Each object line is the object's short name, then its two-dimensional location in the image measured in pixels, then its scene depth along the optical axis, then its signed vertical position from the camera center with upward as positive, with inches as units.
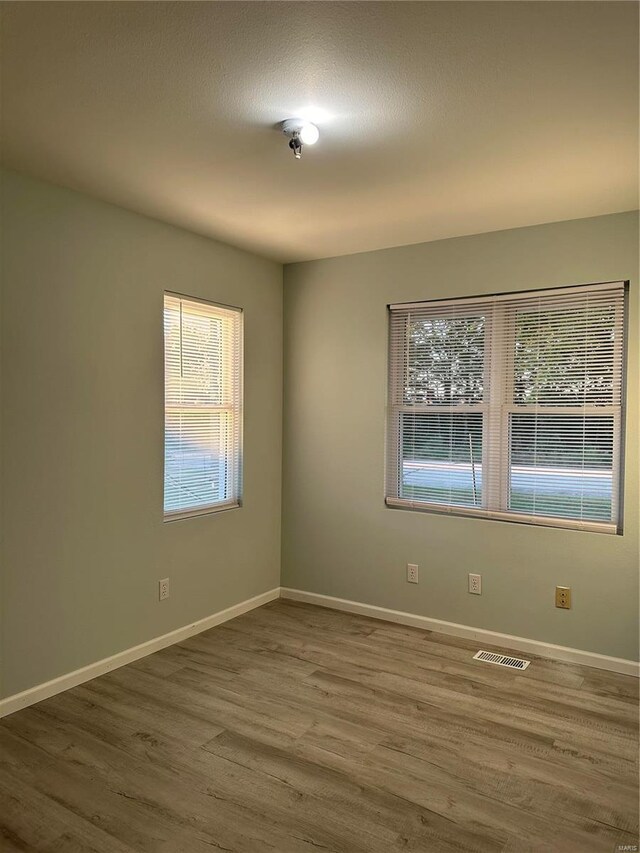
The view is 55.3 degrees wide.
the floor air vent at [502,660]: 135.7 -57.6
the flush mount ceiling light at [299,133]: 90.6 +41.0
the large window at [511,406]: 135.9 -0.1
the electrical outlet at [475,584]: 150.4 -44.1
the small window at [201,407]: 146.9 -0.5
